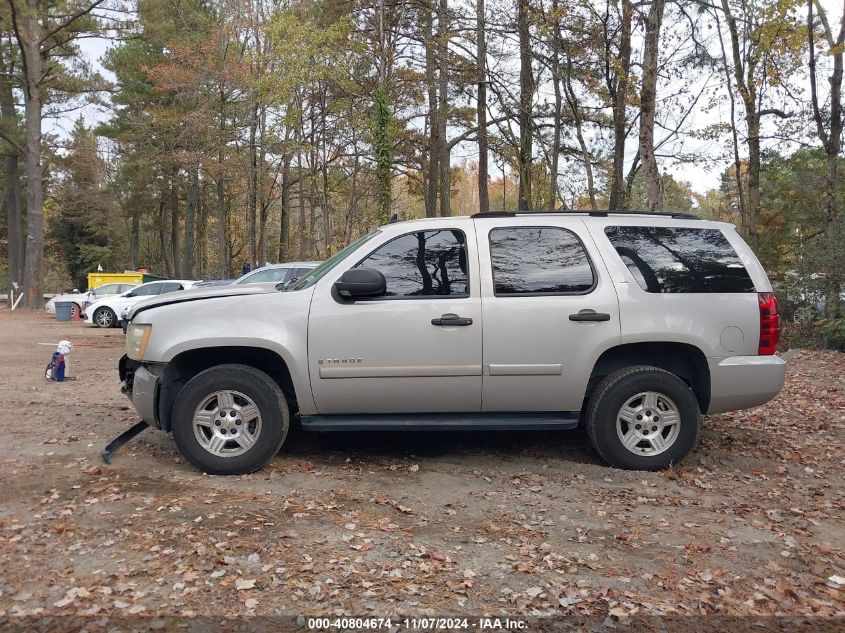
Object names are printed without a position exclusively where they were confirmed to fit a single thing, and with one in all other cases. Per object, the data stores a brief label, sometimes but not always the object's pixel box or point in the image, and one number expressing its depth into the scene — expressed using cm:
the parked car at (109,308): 1952
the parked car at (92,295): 2273
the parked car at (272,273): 1449
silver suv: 475
